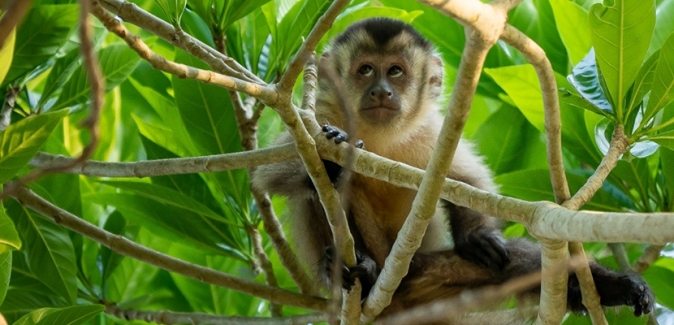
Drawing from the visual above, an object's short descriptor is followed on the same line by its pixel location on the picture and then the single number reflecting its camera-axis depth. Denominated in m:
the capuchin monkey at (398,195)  6.29
